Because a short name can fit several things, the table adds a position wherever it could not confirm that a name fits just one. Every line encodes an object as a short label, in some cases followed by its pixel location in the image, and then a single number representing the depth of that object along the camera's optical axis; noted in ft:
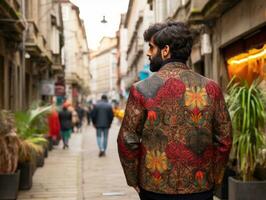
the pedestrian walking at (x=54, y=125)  61.26
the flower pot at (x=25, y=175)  32.37
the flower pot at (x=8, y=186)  28.48
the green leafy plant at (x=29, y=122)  34.32
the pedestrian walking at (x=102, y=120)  55.73
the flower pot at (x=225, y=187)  27.40
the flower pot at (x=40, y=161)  44.55
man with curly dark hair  11.35
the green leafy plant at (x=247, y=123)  24.18
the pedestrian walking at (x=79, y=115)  117.87
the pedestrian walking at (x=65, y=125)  69.36
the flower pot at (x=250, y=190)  24.44
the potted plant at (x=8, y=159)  28.55
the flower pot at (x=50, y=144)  61.92
